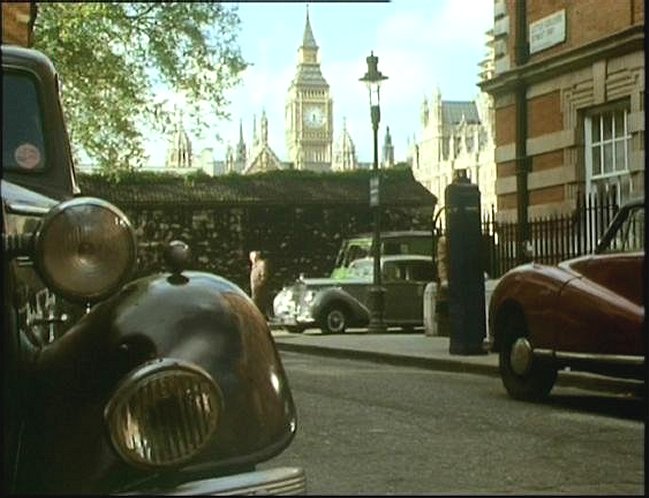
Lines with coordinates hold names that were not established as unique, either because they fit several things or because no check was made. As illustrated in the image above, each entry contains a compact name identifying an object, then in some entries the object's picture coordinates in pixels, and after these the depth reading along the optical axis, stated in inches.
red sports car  313.0
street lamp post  922.1
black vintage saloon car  98.2
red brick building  668.1
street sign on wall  731.4
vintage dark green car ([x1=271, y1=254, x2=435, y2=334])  977.5
